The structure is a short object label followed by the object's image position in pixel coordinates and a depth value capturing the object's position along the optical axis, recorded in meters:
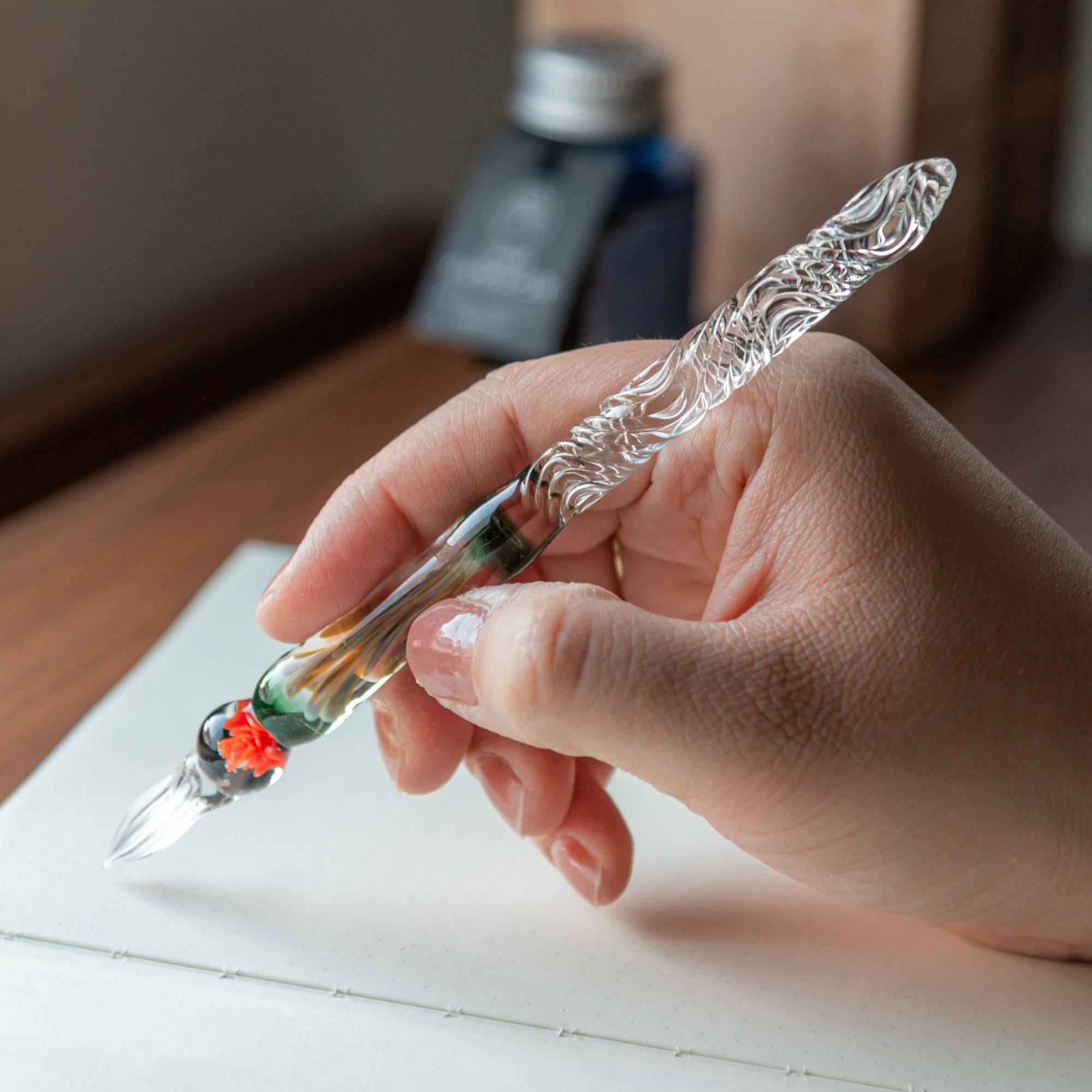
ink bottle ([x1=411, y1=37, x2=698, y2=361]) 0.72
